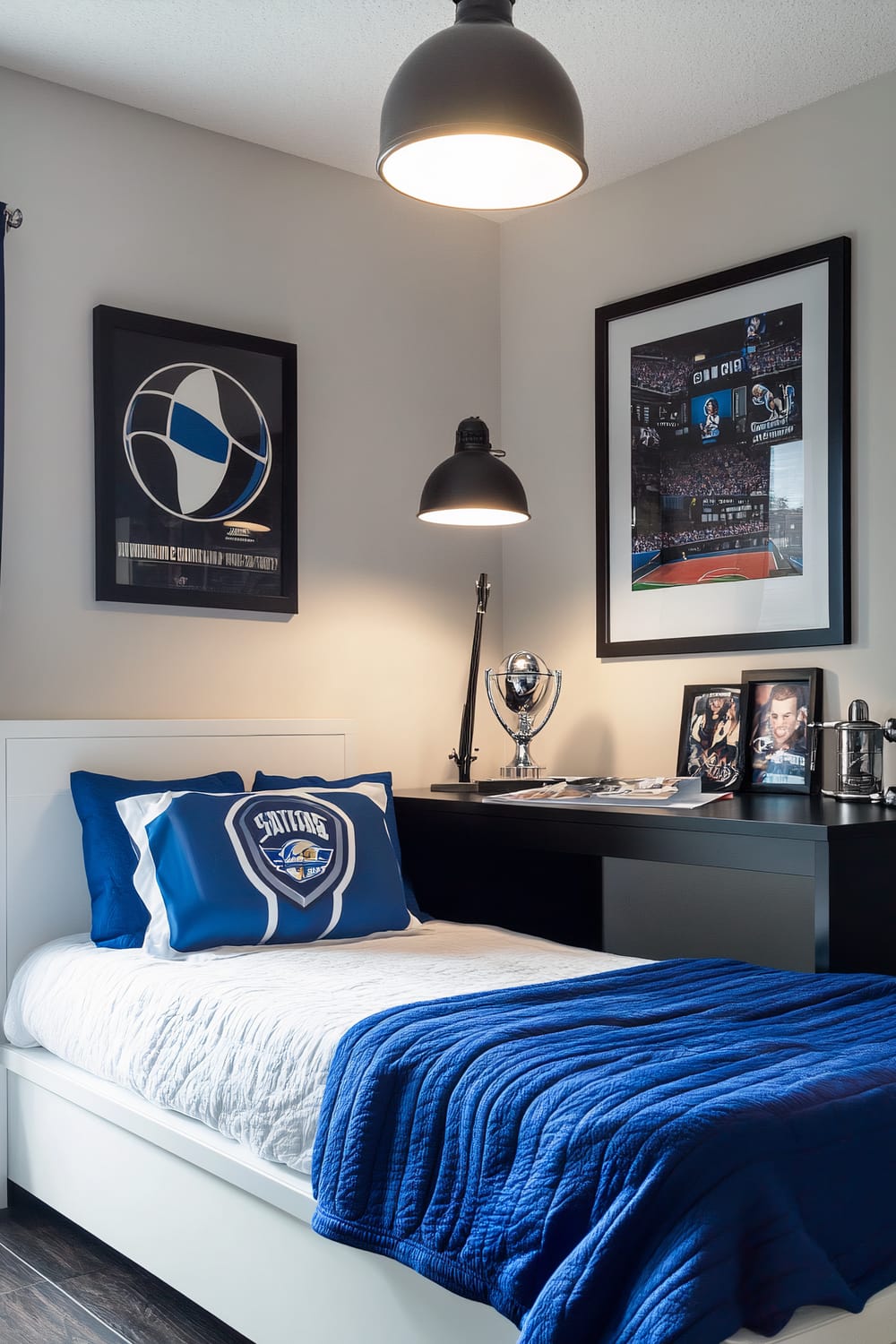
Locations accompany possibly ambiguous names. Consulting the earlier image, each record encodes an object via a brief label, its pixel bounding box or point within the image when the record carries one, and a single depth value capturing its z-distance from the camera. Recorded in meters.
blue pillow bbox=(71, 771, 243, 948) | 2.58
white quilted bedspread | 1.83
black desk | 2.20
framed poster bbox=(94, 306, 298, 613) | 2.99
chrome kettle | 2.70
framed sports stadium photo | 2.98
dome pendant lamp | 1.66
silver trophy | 3.37
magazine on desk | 2.69
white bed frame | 1.62
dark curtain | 2.77
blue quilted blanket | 1.23
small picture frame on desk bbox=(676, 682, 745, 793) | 3.07
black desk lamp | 3.09
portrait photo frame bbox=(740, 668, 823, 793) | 2.94
